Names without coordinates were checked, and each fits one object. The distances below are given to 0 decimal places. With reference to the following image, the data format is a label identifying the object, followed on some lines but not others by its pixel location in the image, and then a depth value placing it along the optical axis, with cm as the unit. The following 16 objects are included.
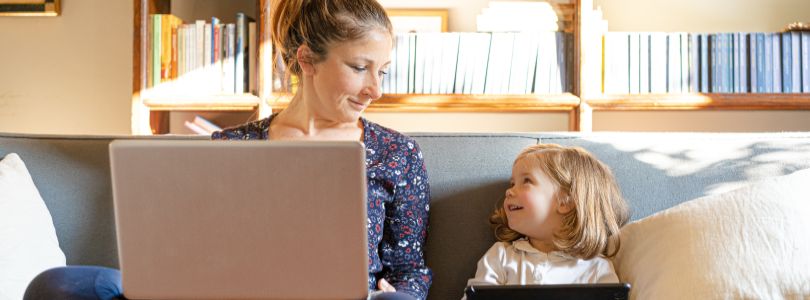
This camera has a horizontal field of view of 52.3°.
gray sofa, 162
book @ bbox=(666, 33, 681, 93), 245
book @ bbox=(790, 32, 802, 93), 241
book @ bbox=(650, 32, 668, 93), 245
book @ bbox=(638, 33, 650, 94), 246
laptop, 95
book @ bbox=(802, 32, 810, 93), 240
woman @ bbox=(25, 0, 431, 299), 152
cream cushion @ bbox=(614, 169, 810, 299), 131
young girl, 150
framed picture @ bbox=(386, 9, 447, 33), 273
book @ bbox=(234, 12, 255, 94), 254
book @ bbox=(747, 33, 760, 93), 242
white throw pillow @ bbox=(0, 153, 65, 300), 148
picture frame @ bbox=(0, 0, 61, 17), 286
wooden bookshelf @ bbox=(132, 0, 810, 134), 241
